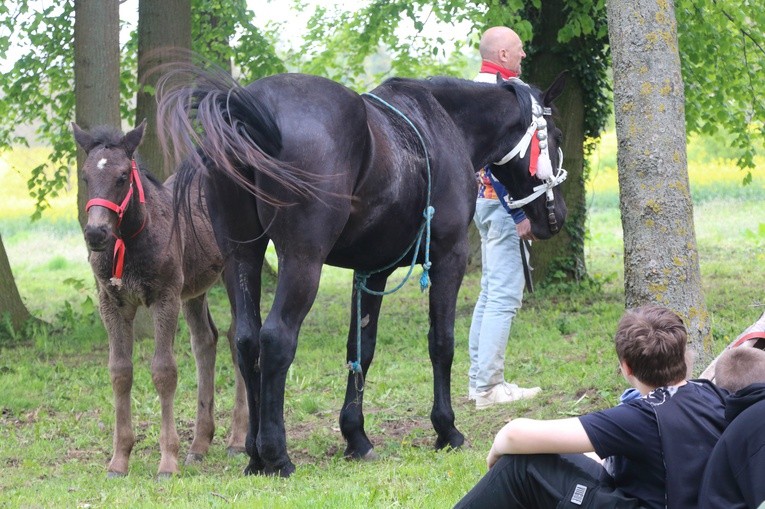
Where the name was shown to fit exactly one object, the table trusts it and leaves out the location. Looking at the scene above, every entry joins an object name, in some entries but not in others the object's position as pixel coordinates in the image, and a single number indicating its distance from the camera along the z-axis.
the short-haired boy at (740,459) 5.72
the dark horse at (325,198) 9.60
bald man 13.67
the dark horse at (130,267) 10.91
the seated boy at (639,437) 6.20
